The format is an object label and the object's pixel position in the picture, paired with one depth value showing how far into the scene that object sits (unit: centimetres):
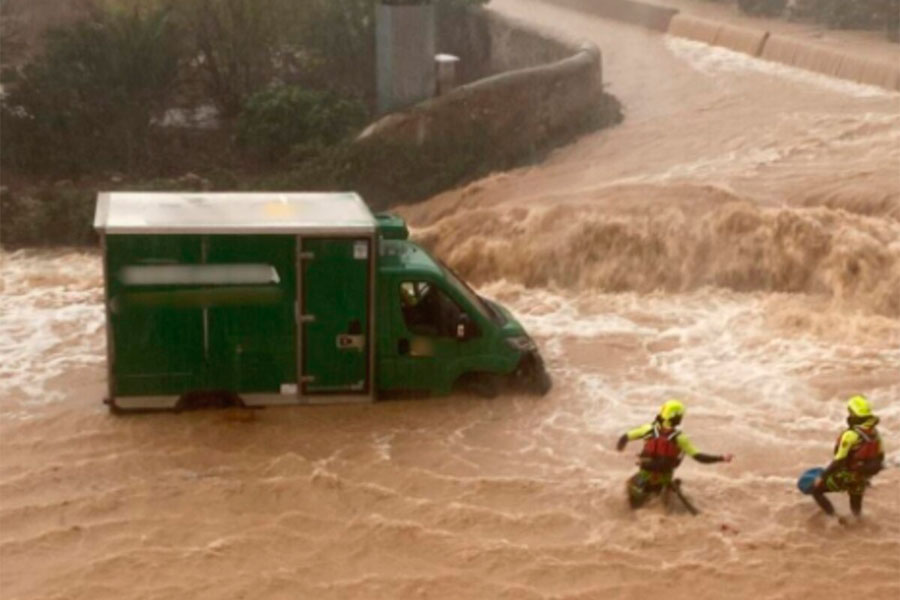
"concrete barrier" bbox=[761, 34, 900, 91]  2764
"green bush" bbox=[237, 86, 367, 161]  2541
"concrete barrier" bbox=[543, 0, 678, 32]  3647
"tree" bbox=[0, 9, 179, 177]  2562
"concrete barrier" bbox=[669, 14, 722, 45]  3388
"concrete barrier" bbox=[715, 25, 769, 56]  3216
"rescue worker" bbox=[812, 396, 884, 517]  1123
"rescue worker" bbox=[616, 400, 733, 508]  1130
